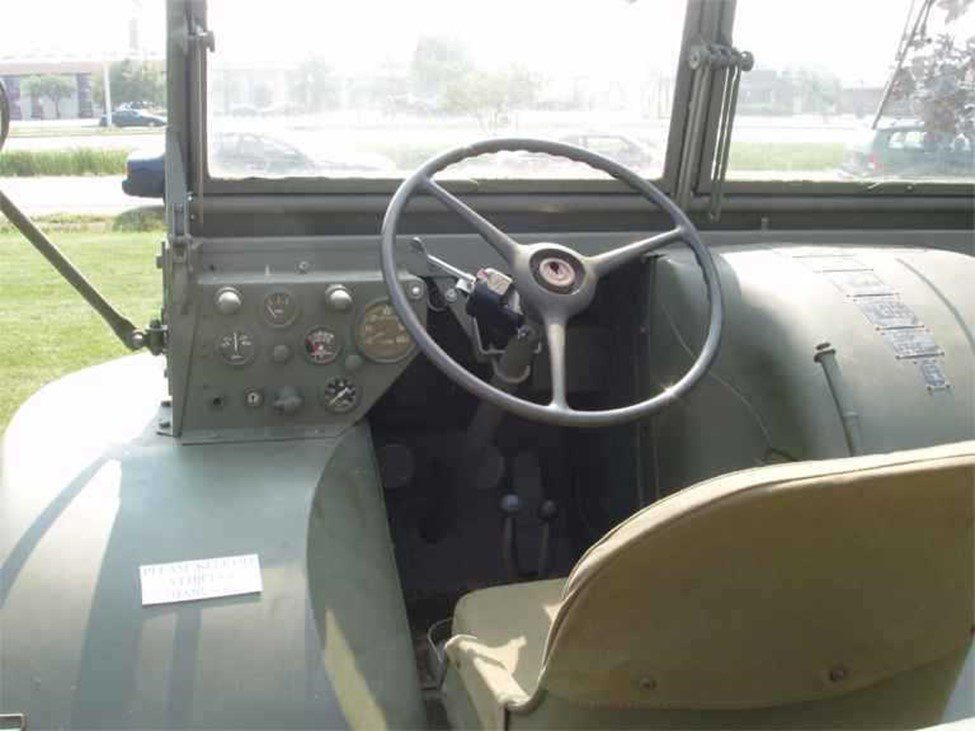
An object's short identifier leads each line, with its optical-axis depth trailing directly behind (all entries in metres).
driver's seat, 1.31
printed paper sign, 1.83
